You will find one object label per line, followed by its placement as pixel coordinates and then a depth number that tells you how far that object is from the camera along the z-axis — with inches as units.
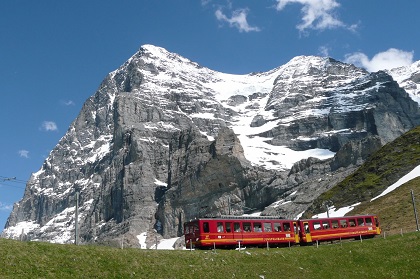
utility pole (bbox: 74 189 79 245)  1684.4
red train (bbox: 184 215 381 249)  2038.6
